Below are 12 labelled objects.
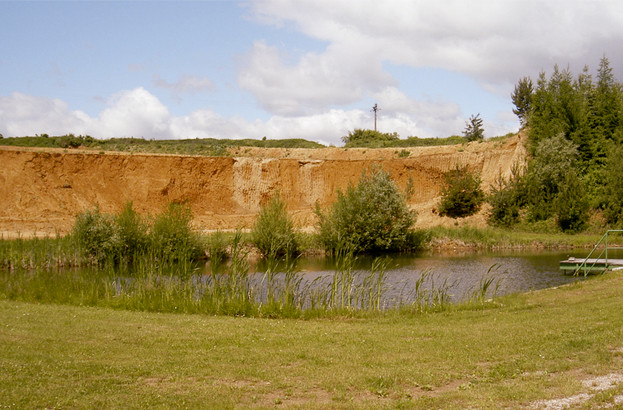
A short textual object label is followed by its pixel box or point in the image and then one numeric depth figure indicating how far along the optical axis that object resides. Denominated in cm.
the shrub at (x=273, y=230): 3397
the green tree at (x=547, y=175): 4366
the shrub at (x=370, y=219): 3628
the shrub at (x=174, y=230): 3094
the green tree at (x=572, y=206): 4197
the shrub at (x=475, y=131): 6675
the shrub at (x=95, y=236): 3000
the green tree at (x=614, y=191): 4166
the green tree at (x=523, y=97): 6227
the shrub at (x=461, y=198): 4706
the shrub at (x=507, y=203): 4450
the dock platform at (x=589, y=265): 2316
